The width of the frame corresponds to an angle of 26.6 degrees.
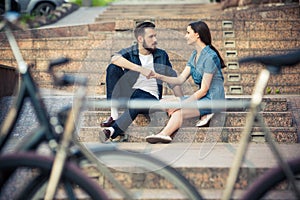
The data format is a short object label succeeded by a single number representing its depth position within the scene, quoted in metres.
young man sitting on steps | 6.05
